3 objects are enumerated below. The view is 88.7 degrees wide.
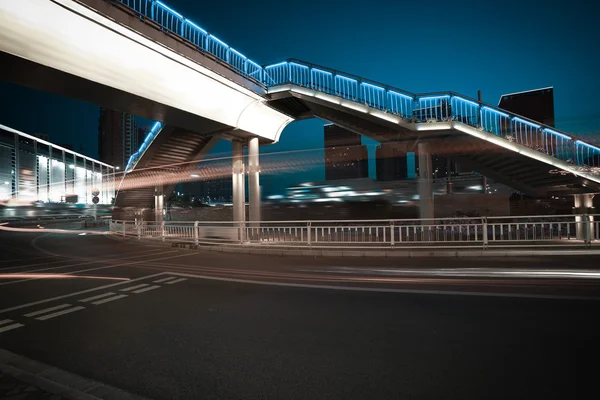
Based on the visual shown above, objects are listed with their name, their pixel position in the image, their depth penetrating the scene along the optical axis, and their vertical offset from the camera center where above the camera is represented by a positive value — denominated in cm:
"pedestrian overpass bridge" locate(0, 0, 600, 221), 867 +451
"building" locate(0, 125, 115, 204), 6009 +1028
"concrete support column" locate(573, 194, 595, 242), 980 -50
